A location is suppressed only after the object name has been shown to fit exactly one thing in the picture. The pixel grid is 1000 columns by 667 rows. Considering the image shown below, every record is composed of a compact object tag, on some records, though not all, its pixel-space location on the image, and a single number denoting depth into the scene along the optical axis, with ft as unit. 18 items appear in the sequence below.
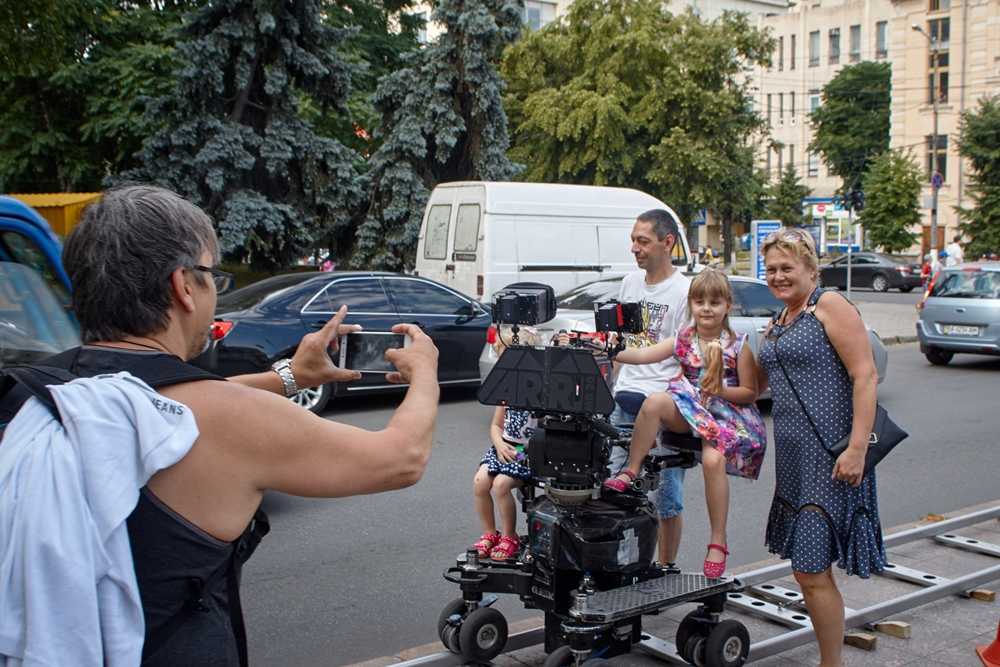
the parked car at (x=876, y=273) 131.64
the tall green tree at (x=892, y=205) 156.56
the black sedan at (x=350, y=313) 34.68
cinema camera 12.88
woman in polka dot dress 13.02
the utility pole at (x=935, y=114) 150.92
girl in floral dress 14.58
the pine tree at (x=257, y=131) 56.13
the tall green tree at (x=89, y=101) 58.70
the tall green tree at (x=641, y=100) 98.37
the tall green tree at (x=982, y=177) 118.73
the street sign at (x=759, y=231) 76.48
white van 49.14
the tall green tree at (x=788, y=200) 210.18
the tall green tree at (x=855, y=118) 240.94
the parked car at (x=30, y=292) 15.02
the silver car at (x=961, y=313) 50.11
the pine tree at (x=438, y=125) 67.92
